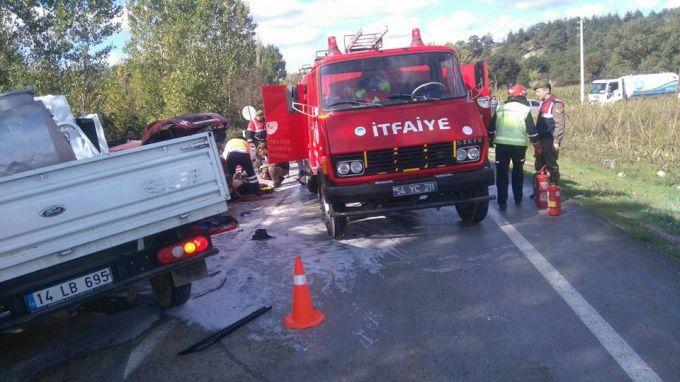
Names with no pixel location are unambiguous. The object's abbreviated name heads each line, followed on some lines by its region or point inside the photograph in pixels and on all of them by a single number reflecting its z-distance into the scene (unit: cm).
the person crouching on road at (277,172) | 1366
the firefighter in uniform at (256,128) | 1503
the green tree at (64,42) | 1453
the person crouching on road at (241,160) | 1197
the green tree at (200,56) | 2798
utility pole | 3706
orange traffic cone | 505
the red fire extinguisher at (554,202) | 831
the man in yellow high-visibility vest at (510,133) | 892
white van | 3769
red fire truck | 738
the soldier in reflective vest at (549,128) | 935
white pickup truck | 438
